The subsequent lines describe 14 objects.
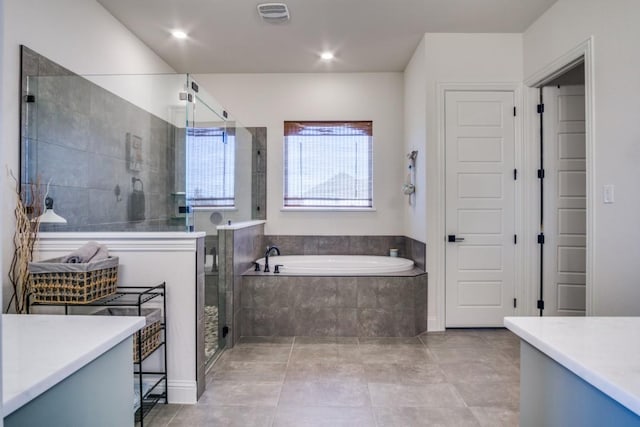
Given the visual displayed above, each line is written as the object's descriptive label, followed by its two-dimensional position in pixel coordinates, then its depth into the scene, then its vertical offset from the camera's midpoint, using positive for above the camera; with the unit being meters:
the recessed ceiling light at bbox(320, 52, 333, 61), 3.88 +1.63
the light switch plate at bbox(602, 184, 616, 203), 2.39 +0.12
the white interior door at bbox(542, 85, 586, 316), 3.31 +0.10
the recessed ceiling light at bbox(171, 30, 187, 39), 3.38 +1.61
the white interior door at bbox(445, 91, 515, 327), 3.45 +0.02
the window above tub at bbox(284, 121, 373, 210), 4.46 +0.57
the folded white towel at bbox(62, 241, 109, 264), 1.88 -0.21
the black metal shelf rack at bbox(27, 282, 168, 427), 1.89 -0.67
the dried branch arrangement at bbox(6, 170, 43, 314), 1.94 -0.13
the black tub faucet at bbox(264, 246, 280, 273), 3.48 -0.48
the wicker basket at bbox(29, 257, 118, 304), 1.79 -0.33
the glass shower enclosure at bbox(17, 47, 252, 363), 2.24 +0.41
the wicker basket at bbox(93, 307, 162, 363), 1.97 -0.59
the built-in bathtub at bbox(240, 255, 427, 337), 3.27 -0.79
